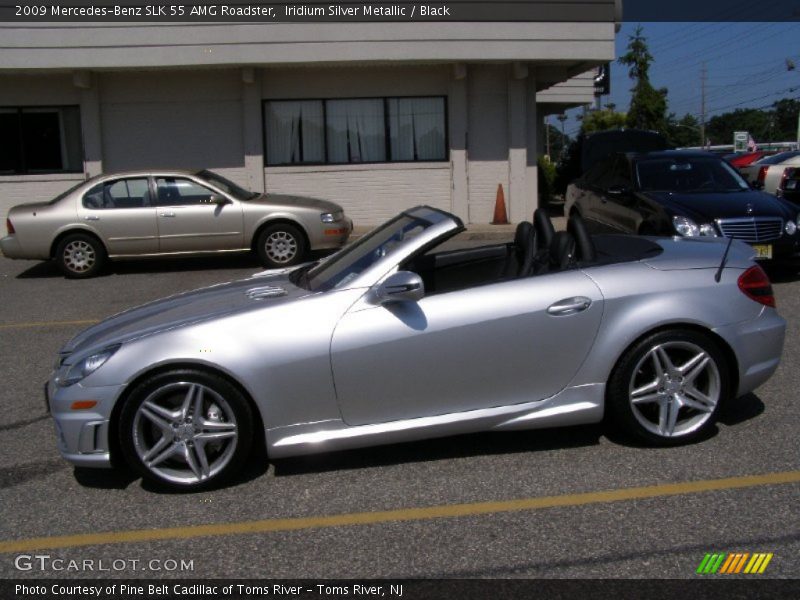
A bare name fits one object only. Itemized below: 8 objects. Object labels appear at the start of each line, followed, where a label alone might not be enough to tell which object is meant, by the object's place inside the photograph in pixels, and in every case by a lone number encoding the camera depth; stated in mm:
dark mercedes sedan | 9617
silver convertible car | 4445
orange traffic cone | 16609
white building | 16344
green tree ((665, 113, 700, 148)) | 92625
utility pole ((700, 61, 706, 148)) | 77088
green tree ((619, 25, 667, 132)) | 47031
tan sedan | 12359
